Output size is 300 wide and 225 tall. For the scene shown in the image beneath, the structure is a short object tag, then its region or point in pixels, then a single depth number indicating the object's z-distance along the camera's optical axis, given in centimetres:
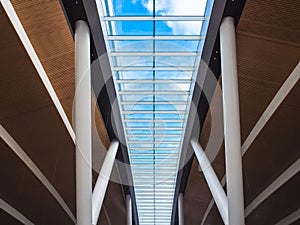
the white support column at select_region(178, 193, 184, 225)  2094
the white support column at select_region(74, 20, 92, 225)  845
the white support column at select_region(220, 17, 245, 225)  827
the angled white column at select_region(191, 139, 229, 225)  978
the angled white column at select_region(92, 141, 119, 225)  1011
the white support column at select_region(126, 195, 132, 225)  2103
